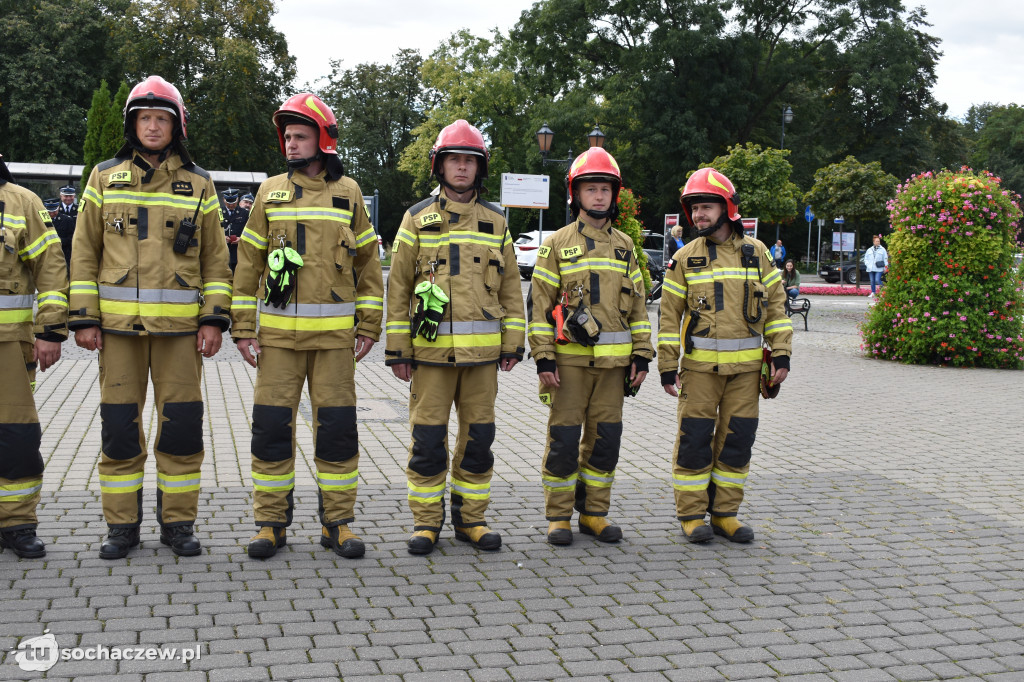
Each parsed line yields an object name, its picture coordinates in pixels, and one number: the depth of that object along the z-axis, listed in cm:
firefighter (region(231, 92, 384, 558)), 489
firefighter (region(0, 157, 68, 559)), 478
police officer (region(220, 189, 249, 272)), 1606
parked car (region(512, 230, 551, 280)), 3228
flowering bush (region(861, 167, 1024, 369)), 1342
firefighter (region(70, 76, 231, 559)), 477
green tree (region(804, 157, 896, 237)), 3012
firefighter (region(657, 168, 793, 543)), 543
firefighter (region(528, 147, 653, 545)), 533
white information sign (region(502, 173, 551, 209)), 2811
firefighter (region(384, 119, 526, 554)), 509
